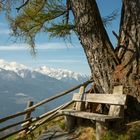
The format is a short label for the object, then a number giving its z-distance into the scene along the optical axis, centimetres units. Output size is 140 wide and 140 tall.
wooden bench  458
